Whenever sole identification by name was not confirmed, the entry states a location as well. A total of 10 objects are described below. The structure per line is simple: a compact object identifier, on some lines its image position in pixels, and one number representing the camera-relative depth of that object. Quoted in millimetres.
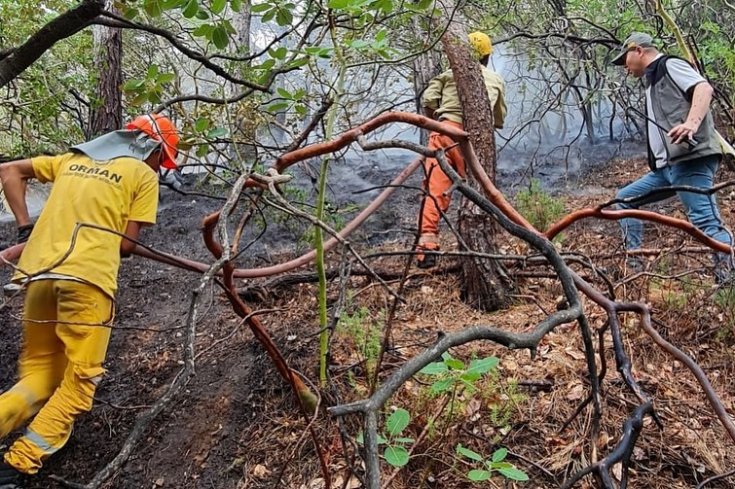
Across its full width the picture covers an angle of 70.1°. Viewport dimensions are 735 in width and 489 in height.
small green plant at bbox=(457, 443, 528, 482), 1545
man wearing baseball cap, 3383
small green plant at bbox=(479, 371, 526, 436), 2396
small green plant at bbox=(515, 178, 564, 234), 4422
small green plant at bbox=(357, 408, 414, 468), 1513
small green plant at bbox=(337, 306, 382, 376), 2637
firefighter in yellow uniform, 2672
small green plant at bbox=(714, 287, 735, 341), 2736
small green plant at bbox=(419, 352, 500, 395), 1440
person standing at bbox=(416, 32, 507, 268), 3998
